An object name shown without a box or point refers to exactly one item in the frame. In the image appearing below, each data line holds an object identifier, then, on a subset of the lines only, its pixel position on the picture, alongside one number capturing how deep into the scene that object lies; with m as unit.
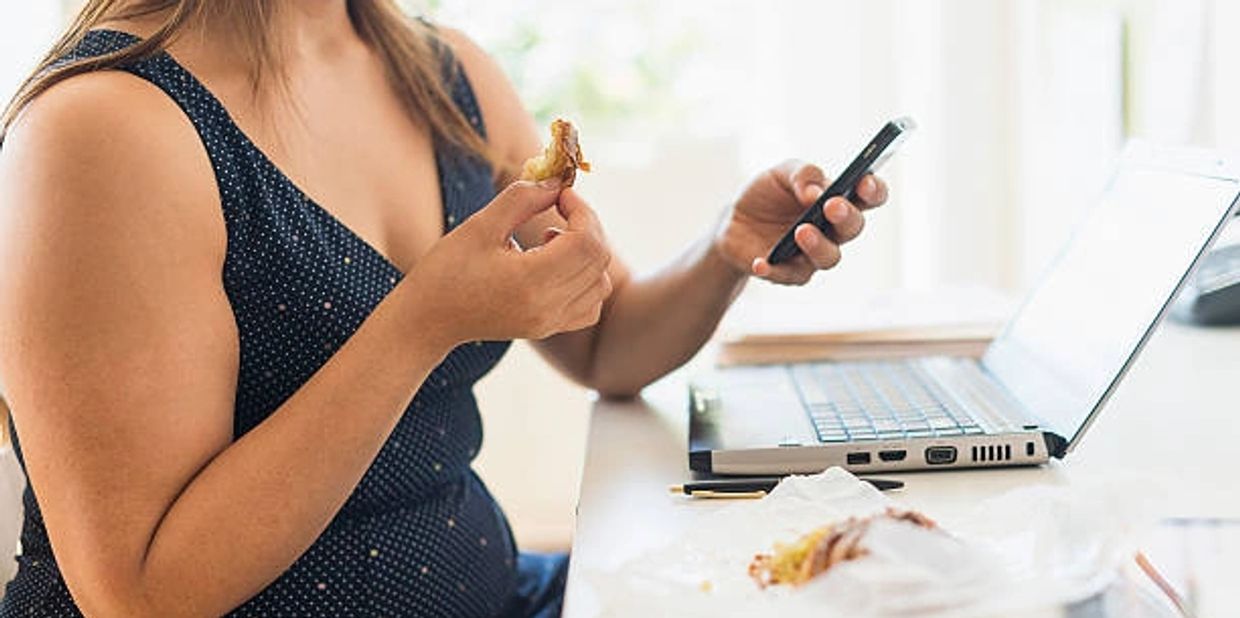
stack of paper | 1.42
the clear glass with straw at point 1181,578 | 0.76
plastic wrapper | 0.74
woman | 0.96
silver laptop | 1.05
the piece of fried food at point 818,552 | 0.75
